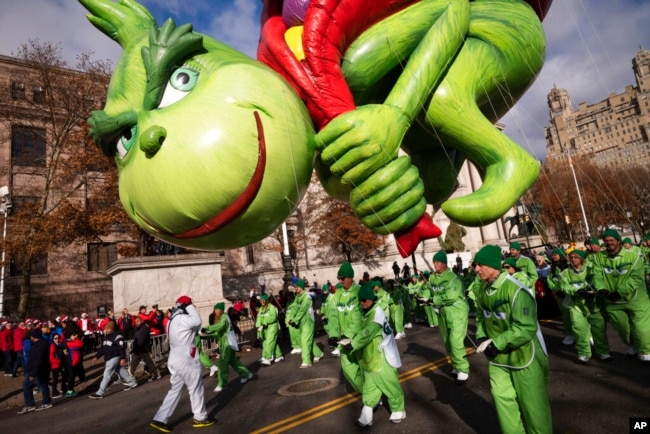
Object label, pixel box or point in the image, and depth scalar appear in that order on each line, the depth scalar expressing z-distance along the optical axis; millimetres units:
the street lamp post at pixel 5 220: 15039
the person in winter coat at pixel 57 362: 9289
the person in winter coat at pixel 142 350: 9281
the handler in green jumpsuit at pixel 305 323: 8930
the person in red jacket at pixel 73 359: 9672
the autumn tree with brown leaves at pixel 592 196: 39875
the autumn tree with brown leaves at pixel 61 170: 17062
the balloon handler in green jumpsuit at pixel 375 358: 4961
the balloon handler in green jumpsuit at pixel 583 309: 6496
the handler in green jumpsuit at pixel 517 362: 3379
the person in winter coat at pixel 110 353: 9070
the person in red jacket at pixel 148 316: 10832
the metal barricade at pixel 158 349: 10773
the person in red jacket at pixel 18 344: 11943
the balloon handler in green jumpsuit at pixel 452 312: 6191
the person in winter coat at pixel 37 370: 8344
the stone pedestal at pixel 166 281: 12422
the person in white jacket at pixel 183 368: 5742
